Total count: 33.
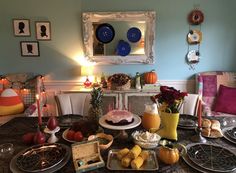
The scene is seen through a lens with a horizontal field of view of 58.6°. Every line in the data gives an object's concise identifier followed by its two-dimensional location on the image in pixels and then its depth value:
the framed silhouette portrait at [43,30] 3.52
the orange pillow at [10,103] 3.10
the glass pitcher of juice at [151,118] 1.58
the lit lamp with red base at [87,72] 3.51
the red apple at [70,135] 1.48
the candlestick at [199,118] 1.53
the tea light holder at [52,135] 1.47
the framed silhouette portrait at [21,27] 3.50
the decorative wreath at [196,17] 3.47
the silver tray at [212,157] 1.16
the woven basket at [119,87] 3.34
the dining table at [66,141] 1.17
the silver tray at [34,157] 1.13
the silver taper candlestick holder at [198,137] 1.49
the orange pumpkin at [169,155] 1.20
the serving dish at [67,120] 1.73
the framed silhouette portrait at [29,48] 3.58
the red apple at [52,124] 1.47
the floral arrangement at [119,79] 3.32
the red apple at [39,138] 1.42
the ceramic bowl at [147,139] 1.37
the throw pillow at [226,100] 3.15
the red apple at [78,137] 1.45
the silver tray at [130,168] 1.16
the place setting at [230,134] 1.49
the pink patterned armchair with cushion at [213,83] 3.40
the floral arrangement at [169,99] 1.41
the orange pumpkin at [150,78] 3.53
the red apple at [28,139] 1.44
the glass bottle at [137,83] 3.47
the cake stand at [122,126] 1.42
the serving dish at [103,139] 1.35
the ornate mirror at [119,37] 3.47
